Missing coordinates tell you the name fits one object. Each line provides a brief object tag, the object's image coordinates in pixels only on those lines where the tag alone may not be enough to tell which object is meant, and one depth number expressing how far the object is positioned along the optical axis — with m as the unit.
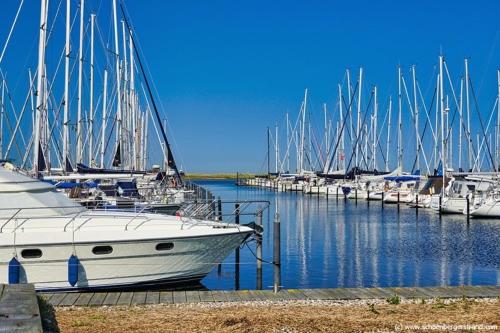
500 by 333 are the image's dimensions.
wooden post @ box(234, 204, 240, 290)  22.57
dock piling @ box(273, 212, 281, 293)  16.17
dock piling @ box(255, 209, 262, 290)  18.05
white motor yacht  17.34
